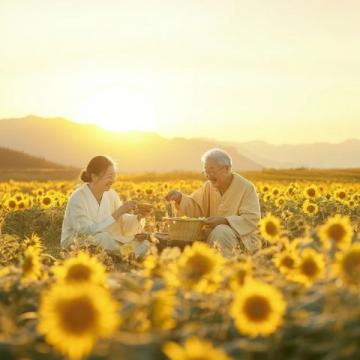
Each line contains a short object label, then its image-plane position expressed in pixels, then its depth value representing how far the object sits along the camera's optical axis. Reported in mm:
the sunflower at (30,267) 3724
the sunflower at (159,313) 2729
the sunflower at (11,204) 14117
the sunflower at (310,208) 12633
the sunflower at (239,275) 3156
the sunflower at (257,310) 2598
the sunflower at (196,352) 2162
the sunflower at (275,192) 15532
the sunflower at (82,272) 3363
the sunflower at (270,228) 4875
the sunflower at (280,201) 14209
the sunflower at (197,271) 3100
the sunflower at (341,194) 14844
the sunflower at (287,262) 3533
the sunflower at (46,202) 14664
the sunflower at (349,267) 2887
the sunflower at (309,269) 3273
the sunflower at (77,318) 2270
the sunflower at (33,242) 7870
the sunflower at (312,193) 14227
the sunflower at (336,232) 3684
